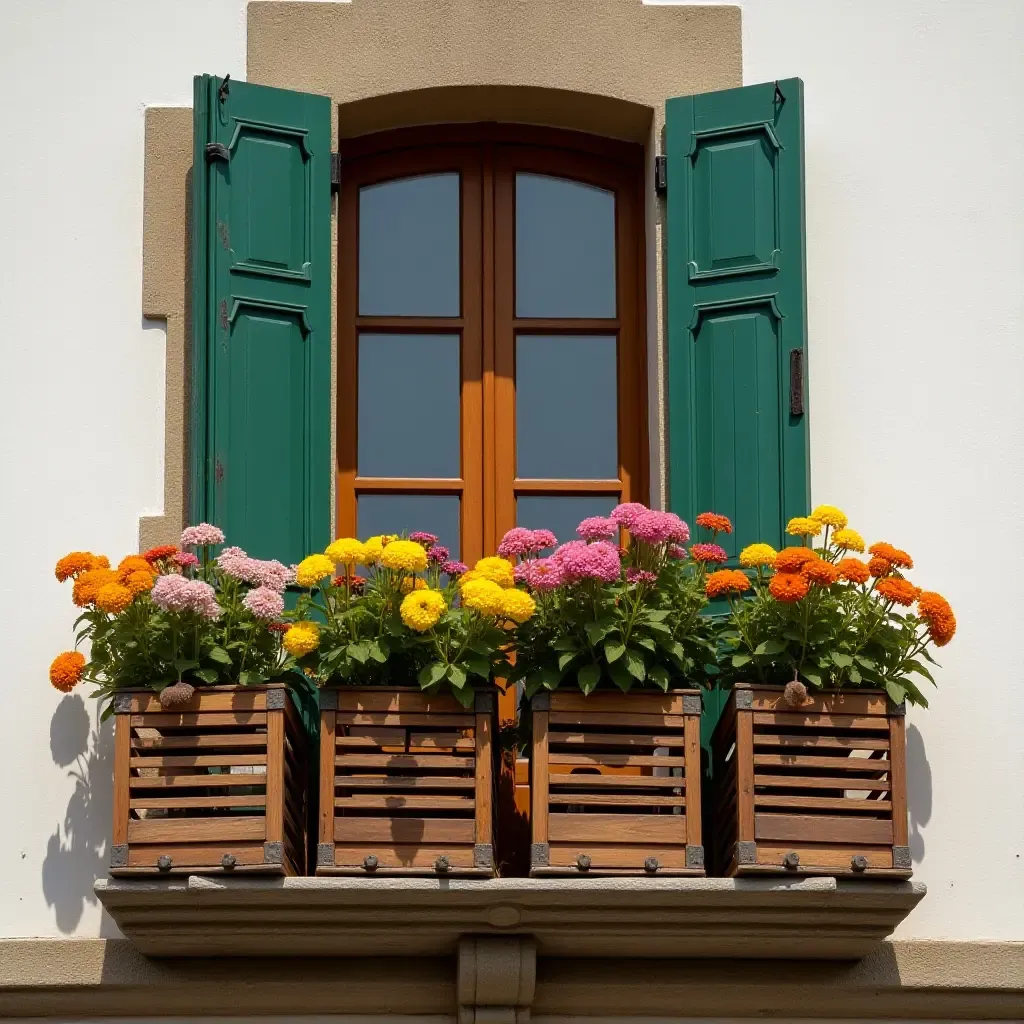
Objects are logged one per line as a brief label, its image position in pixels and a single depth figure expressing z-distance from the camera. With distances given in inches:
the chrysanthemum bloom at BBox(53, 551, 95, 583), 280.2
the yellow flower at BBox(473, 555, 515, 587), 271.7
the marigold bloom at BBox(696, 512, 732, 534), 281.1
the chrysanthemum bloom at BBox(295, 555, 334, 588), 272.5
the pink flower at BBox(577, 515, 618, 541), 276.2
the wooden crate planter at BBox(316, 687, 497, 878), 267.4
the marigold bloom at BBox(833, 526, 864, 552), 278.1
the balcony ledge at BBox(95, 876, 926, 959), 265.7
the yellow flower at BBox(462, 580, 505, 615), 267.3
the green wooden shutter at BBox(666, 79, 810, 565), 299.9
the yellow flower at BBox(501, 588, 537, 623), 267.3
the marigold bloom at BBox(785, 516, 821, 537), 279.4
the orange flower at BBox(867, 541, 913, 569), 276.7
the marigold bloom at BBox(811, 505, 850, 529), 280.4
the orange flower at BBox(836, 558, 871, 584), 272.4
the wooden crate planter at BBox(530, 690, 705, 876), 267.9
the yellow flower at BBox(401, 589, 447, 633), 266.8
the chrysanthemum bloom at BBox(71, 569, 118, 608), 274.4
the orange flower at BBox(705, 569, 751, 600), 273.7
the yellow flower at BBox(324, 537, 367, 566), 272.4
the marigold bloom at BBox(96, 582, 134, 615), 269.4
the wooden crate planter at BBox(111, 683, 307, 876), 265.9
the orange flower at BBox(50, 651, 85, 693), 274.5
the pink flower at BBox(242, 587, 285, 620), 271.0
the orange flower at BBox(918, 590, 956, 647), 275.1
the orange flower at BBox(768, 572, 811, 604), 269.4
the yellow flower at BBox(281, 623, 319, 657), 270.1
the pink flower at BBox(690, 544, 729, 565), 277.4
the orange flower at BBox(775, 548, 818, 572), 271.1
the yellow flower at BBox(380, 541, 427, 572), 270.2
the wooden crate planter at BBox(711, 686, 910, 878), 268.1
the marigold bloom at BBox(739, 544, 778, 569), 279.0
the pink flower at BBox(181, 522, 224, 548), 277.9
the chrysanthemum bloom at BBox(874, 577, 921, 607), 272.5
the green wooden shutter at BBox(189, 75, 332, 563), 296.0
